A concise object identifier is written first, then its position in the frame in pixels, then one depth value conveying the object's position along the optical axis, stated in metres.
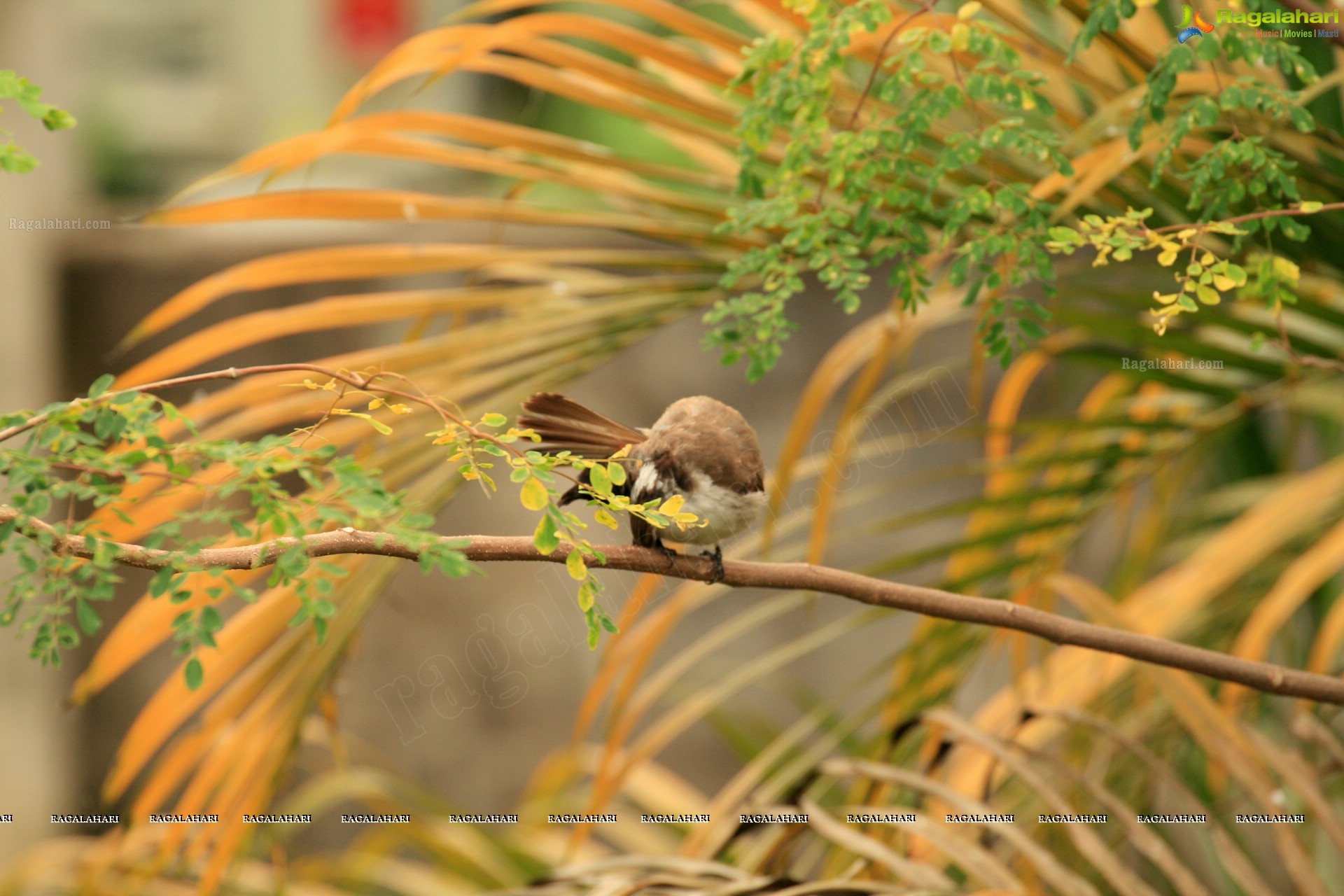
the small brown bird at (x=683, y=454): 7.55
